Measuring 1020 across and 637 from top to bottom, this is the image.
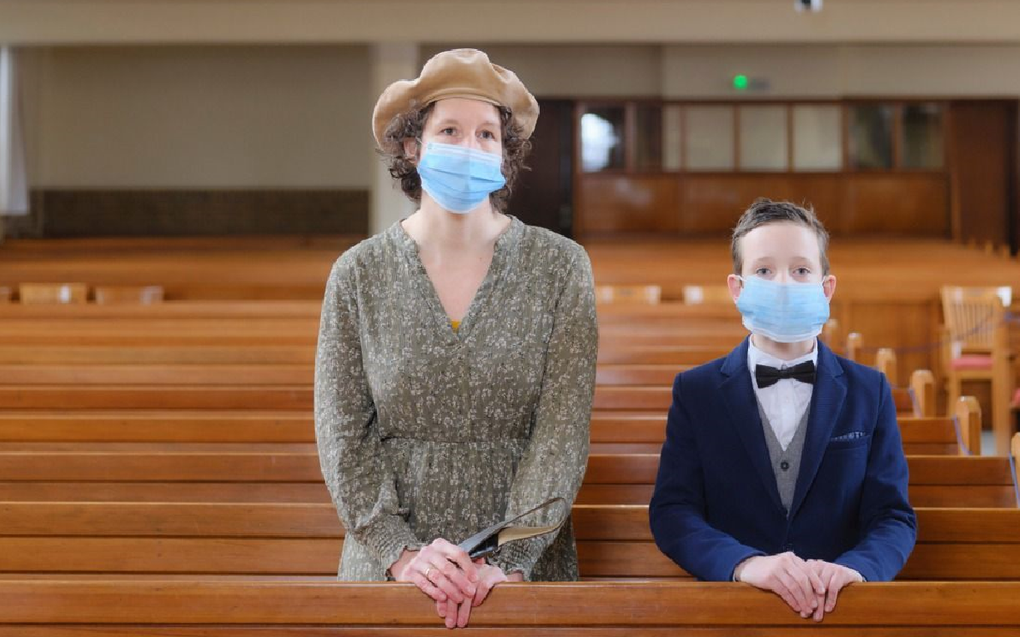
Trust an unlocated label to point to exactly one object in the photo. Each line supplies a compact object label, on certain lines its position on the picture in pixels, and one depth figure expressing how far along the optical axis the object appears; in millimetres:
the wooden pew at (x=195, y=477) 2758
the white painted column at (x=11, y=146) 10594
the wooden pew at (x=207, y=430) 3150
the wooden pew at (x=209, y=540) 2297
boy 1786
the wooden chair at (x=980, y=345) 6043
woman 1822
